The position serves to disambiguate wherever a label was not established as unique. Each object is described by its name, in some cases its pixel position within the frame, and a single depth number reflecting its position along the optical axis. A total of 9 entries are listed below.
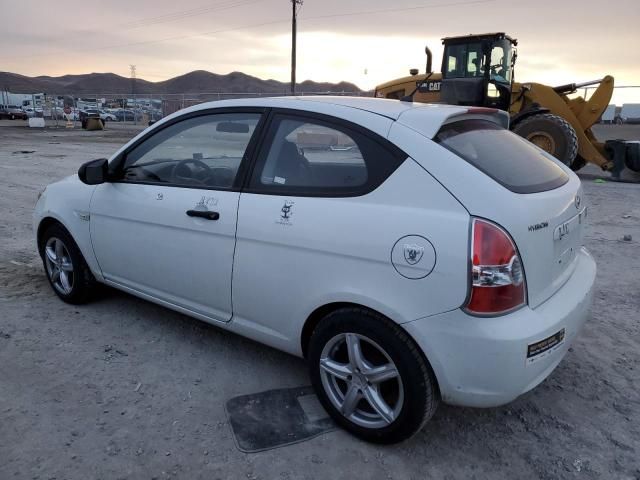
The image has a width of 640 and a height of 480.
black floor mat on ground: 2.65
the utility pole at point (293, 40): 34.33
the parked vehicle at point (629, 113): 22.52
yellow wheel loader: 11.66
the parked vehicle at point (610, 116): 25.36
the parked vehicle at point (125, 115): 44.38
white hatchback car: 2.22
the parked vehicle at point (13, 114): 44.09
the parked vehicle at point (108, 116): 46.32
